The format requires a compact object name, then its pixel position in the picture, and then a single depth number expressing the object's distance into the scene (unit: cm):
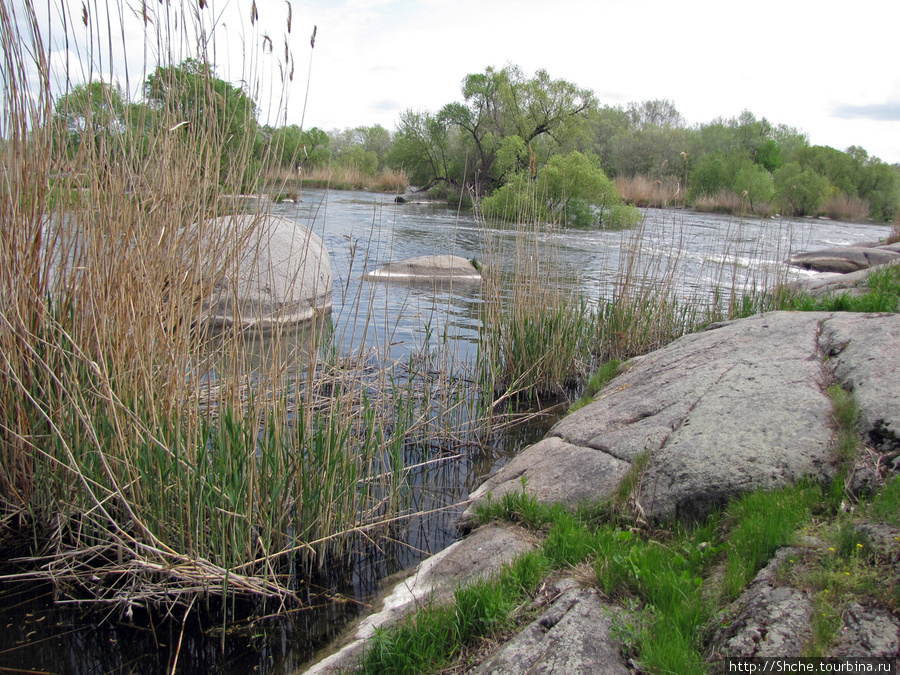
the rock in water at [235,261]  246
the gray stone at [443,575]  223
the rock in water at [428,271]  943
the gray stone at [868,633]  153
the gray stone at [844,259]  1277
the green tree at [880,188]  3148
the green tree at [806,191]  2848
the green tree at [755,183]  2592
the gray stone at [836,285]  591
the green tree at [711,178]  2867
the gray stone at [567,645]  178
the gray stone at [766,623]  165
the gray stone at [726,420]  260
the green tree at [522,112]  2448
